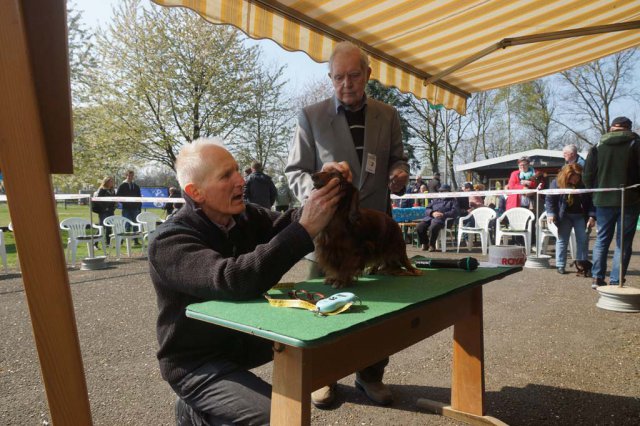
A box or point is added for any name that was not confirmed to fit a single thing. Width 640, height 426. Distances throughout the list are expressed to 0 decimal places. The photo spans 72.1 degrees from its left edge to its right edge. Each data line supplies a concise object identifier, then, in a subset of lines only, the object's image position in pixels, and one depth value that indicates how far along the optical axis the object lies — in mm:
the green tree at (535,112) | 36969
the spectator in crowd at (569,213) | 7488
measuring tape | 1527
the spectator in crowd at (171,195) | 14678
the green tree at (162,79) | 20016
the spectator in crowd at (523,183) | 10433
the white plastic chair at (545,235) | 8628
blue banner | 30172
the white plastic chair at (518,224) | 9234
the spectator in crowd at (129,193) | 12672
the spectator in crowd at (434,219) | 10820
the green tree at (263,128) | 22111
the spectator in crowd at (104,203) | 12080
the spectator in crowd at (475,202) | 13219
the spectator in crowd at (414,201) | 15175
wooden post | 1031
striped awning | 3428
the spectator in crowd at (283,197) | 14531
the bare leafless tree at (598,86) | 31939
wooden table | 1399
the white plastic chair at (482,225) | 10352
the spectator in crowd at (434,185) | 13752
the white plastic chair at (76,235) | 9422
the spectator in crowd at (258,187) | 12070
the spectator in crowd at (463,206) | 11930
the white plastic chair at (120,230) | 10469
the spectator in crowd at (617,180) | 5715
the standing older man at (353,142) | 2662
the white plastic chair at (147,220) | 11703
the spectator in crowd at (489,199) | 16467
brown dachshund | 1968
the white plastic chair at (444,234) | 10859
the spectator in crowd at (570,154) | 7961
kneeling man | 1624
